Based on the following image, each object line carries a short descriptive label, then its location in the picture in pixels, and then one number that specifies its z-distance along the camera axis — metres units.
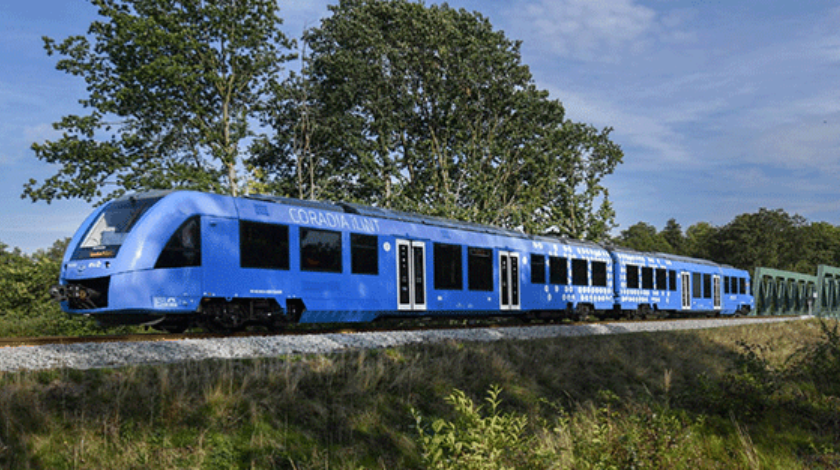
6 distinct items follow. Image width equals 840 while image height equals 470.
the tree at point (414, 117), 36.69
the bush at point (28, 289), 23.30
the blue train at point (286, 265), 13.76
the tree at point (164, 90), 29.27
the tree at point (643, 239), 107.44
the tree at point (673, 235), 116.14
